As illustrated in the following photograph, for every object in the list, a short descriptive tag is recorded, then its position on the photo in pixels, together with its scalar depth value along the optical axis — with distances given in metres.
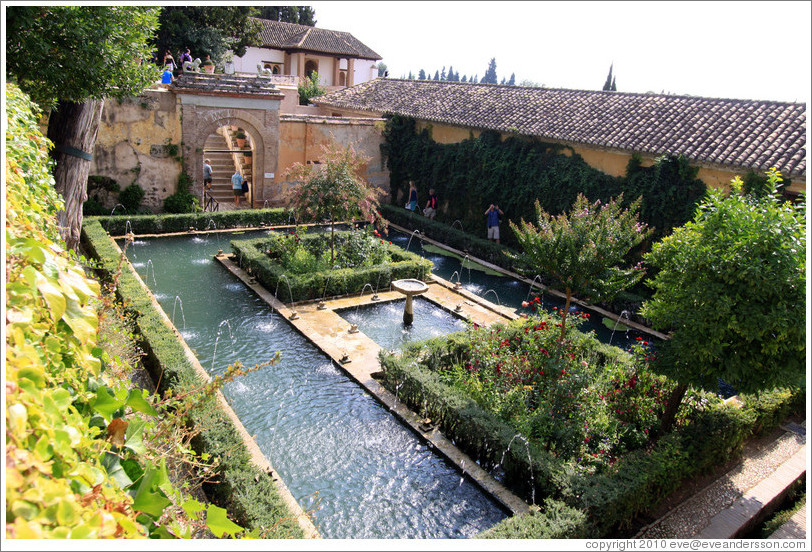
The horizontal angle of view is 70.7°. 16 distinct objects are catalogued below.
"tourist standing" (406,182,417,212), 19.69
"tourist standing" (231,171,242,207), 18.73
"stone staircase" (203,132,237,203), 20.05
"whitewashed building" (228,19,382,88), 40.03
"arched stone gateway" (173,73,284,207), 16.64
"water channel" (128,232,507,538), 5.69
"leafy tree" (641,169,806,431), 5.48
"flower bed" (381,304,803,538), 5.66
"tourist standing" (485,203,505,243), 16.45
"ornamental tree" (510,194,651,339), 8.14
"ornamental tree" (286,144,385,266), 12.15
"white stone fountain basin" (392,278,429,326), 10.43
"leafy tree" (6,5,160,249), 6.76
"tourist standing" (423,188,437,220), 18.78
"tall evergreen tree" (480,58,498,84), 102.44
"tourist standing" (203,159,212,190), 18.80
